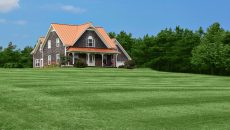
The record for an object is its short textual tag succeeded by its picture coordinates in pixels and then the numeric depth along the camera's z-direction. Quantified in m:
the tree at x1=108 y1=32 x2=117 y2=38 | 78.71
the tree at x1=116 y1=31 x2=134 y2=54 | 73.07
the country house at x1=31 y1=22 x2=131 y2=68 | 47.39
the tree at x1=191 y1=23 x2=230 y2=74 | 49.98
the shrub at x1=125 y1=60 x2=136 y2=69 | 43.83
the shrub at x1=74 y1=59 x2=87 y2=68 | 41.59
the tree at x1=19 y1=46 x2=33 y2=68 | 66.83
